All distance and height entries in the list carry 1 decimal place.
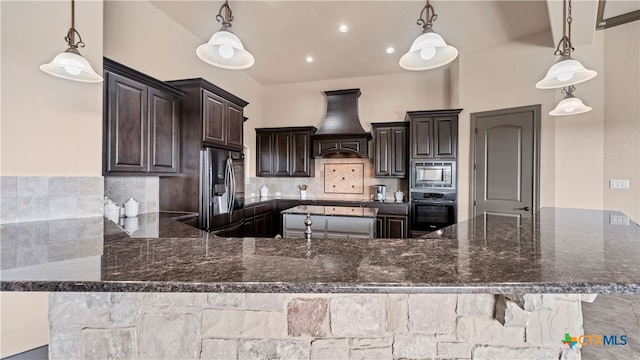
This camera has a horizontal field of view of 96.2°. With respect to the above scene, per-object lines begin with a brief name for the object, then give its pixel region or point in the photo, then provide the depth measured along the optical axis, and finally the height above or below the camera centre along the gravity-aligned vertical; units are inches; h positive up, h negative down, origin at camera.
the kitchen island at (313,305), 31.6 -16.2
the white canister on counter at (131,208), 112.0 -11.4
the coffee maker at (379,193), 209.3 -9.8
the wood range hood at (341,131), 208.8 +36.5
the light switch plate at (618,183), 136.6 -1.6
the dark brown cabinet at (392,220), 187.6 -26.5
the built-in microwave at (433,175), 181.8 +3.1
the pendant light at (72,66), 67.8 +27.6
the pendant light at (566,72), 75.7 +28.9
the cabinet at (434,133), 180.5 +29.7
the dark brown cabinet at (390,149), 200.4 +21.8
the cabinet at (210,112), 127.2 +31.7
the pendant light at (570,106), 103.3 +26.8
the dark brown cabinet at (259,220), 169.4 -26.0
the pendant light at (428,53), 73.1 +34.2
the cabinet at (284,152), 219.8 +21.6
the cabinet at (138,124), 99.6 +21.4
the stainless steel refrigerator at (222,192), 127.2 -5.9
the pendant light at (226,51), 73.1 +34.5
